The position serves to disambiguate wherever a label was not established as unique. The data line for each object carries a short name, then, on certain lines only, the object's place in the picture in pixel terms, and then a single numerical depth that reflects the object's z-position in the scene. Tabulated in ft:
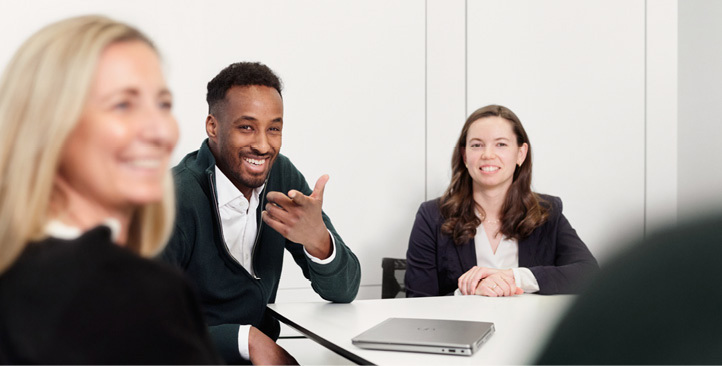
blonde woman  1.92
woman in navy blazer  8.41
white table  4.45
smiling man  5.98
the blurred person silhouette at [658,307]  0.98
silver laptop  4.48
